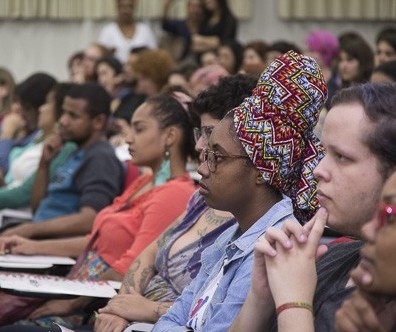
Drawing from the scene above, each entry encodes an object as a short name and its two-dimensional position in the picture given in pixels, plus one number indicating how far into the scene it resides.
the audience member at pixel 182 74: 8.96
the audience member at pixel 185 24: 11.79
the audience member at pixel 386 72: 6.38
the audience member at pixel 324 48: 10.30
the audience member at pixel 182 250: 4.13
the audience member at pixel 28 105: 8.59
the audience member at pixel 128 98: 9.39
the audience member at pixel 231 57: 10.07
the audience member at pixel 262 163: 3.35
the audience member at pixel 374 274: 2.01
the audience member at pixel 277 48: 9.27
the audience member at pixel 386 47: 8.22
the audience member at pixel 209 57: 10.20
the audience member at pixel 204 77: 6.66
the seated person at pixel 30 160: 7.31
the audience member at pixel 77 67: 11.78
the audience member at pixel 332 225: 2.60
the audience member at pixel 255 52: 9.72
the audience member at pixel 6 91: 11.45
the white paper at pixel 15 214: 7.16
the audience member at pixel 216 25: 11.61
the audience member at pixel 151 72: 9.40
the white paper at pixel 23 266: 5.02
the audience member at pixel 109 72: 10.96
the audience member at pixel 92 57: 11.45
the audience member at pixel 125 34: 12.72
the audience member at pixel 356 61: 7.95
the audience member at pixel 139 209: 4.88
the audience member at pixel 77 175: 6.07
